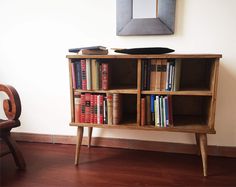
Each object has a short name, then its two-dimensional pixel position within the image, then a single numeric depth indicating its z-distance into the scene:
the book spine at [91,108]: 1.31
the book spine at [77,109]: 1.33
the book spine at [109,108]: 1.29
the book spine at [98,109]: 1.30
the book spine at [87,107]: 1.31
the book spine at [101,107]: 1.30
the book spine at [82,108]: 1.32
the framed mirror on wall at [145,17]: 1.42
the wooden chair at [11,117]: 1.24
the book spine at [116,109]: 1.28
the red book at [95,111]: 1.30
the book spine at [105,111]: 1.30
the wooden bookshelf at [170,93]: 1.19
